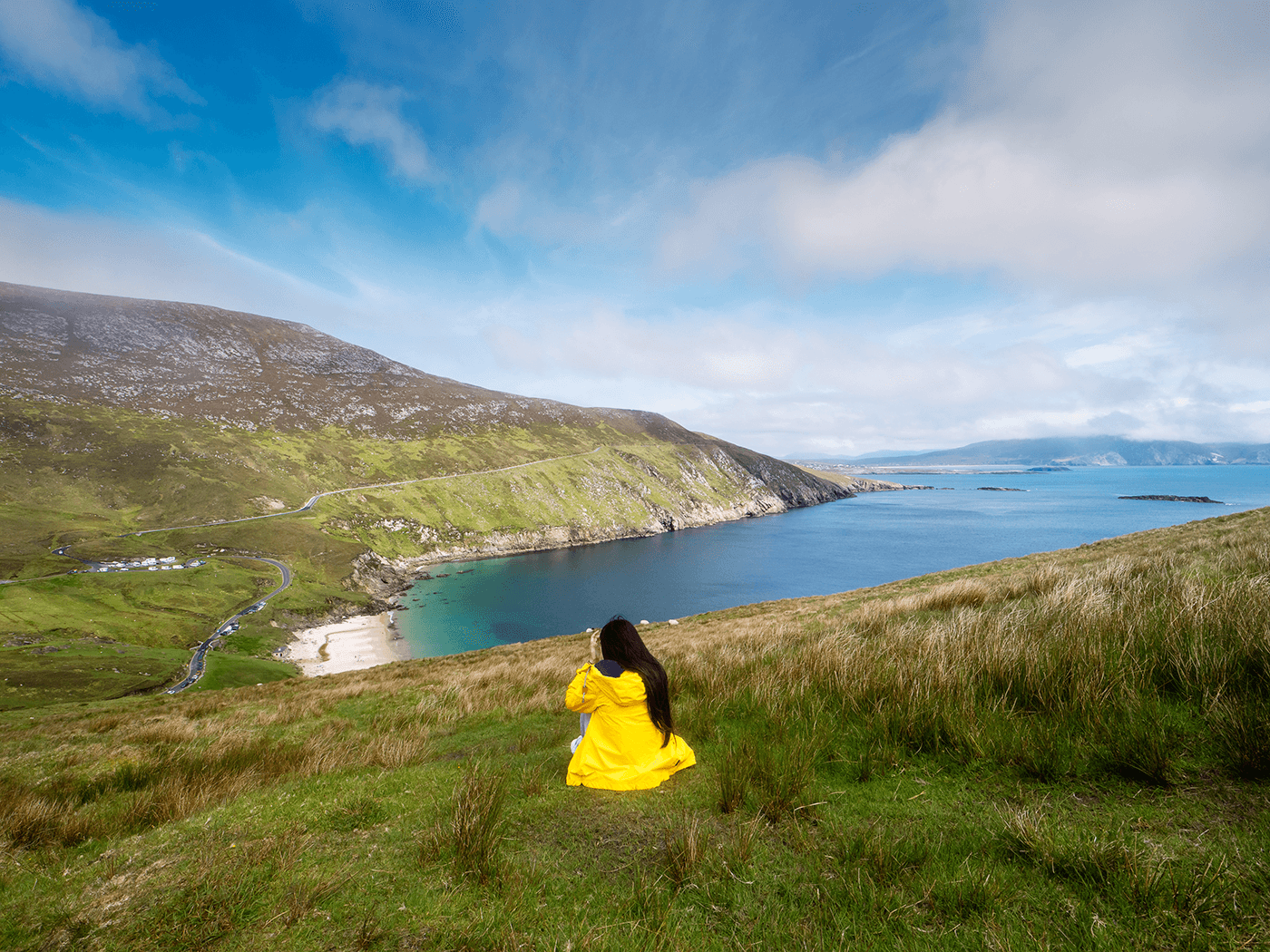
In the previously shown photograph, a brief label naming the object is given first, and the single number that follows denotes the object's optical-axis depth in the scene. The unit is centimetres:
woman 494
